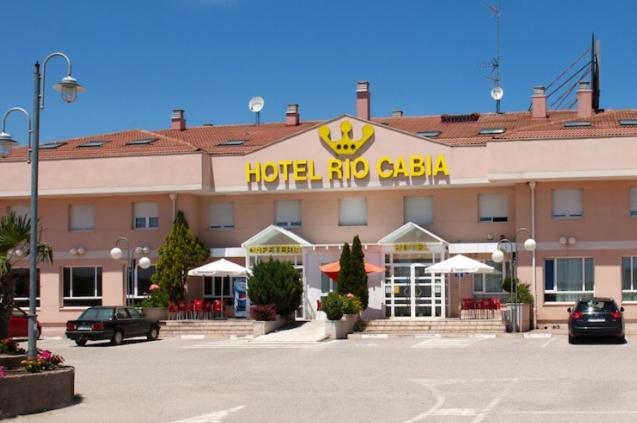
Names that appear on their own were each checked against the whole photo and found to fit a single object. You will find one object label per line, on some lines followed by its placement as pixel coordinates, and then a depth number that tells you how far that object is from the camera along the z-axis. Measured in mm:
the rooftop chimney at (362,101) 45719
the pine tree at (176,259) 39844
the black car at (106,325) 32375
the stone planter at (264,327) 35938
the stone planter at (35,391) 15484
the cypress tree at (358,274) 37625
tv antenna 49562
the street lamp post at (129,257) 40594
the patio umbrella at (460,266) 36406
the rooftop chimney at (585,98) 43281
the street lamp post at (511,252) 35281
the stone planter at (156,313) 38844
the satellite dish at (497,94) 49562
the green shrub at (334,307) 34500
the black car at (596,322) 29562
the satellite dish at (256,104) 50938
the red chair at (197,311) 39406
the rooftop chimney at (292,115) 49312
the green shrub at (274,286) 37312
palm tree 19422
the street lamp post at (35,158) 18031
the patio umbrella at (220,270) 38781
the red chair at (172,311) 39125
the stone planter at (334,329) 34281
